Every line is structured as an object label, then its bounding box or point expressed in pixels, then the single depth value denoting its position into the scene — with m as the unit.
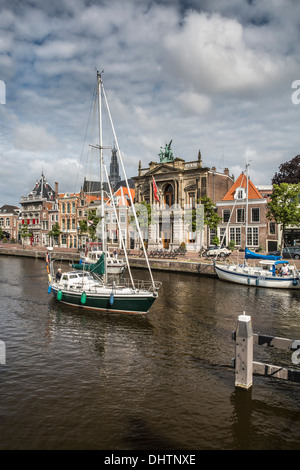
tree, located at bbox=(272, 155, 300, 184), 62.78
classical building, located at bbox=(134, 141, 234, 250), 58.88
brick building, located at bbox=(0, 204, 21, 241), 103.38
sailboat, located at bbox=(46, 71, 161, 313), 20.98
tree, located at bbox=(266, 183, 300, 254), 41.25
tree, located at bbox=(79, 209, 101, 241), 65.12
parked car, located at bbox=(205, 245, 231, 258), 45.28
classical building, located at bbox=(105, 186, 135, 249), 68.81
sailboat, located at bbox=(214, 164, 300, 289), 31.09
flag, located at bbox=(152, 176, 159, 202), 60.47
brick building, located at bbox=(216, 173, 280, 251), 51.34
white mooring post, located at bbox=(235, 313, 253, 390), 10.77
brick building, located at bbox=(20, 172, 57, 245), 89.44
